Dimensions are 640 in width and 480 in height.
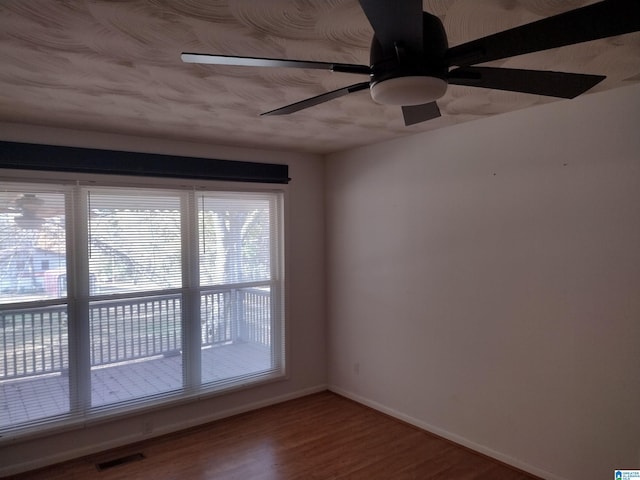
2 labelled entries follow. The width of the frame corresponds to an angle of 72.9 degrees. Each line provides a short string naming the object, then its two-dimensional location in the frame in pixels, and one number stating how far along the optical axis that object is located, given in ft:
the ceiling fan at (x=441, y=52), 3.47
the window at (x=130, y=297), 10.13
